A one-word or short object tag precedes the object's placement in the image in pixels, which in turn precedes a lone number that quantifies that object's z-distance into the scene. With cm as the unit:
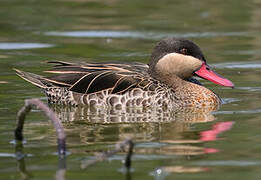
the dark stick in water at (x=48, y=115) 1409
